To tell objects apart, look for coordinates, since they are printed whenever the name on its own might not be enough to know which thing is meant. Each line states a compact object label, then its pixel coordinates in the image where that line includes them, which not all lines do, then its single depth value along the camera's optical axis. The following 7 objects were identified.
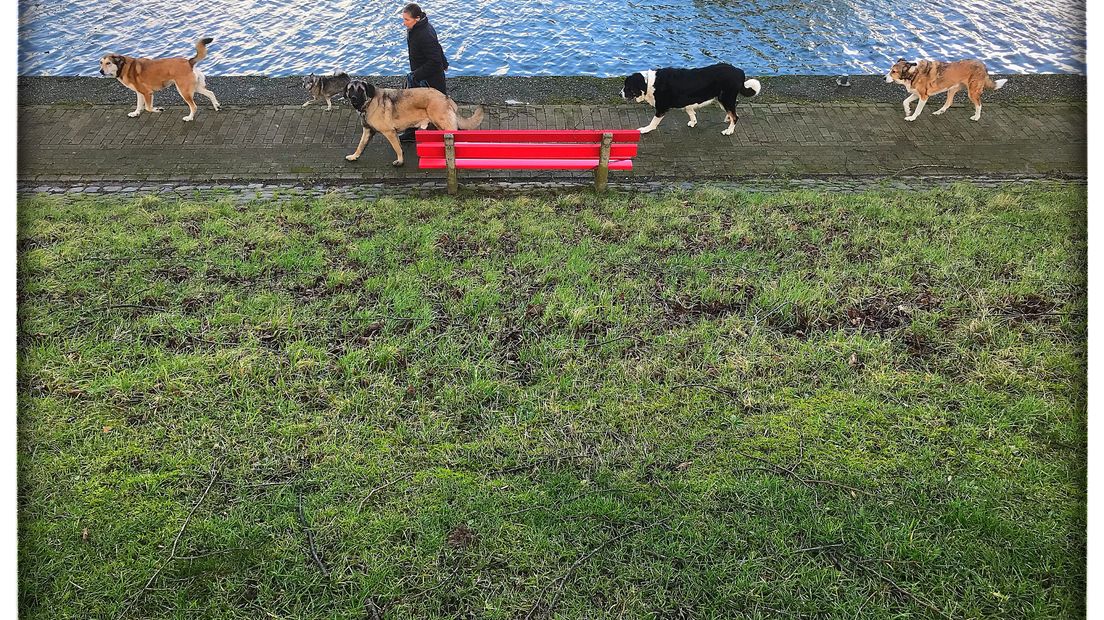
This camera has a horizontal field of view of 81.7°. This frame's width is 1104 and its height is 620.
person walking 8.05
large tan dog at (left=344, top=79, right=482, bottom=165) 7.70
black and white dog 8.55
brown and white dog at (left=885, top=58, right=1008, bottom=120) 8.94
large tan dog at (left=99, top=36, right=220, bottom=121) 8.55
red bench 7.32
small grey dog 8.62
